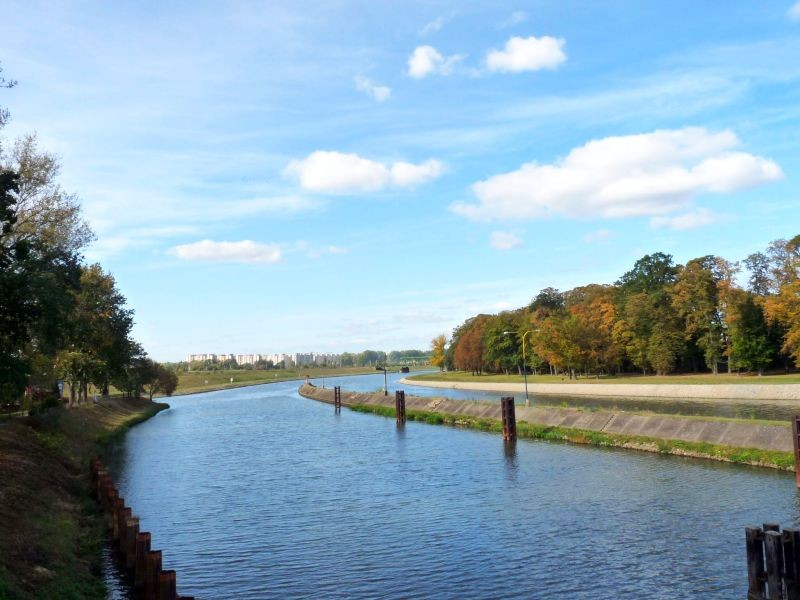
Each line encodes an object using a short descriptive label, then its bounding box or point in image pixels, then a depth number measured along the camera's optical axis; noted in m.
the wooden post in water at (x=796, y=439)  29.36
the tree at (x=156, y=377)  105.56
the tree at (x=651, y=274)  127.50
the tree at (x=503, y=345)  151.12
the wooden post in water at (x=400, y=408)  71.31
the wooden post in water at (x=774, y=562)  15.12
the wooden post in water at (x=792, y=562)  15.09
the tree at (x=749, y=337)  90.44
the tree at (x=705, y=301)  99.62
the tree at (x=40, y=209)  40.41
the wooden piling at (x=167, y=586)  15.24
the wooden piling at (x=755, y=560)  15.83
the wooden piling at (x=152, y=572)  16.36
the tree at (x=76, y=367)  58.09
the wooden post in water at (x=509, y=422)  50.47
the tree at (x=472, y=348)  170.12
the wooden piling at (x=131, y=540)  20.19
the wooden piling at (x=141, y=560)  18.52
